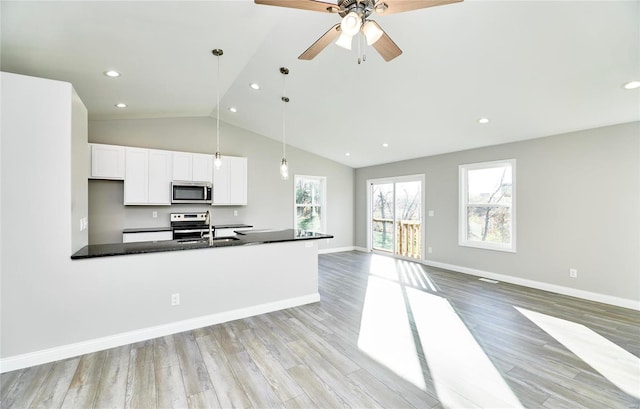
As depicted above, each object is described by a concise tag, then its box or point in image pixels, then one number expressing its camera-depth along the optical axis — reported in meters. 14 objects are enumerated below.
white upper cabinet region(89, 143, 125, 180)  4.48
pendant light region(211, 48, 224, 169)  3.10
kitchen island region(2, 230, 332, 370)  2.47
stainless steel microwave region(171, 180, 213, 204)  5.03
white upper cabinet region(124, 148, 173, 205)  4.73
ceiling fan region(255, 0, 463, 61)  1.73
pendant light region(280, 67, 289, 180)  3.39
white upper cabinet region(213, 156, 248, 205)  5.52
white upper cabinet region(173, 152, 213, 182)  5.13
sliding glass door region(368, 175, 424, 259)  6.47
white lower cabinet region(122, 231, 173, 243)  4.64
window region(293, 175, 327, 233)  7.13
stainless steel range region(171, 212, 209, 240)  4.93
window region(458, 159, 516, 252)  4.83
